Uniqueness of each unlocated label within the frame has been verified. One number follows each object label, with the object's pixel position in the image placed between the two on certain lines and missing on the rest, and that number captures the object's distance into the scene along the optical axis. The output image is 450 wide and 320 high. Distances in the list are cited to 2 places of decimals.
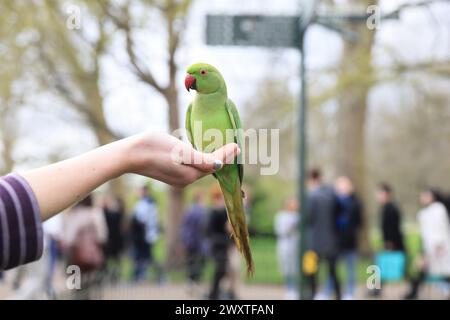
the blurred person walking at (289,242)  11.20
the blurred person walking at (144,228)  10.21
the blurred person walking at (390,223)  10.59
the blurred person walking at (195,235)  9.59
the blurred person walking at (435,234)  9.54
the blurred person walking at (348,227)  9.80
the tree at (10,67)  8.73
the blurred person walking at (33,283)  5.04
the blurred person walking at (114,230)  11.56
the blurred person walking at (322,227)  9.45
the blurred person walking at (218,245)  7.81
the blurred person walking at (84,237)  8.37
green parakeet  1.76
